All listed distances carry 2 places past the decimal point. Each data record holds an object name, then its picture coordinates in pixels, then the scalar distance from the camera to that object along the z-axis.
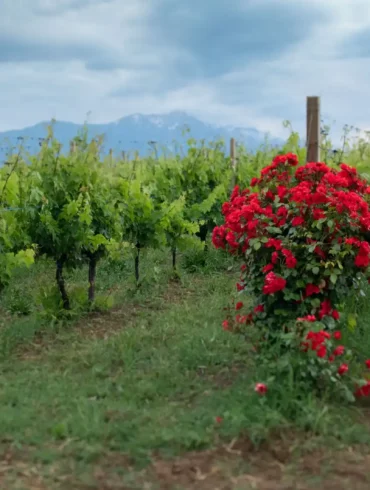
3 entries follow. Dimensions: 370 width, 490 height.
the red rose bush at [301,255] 4.78
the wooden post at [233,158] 12.36
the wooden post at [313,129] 6.78
